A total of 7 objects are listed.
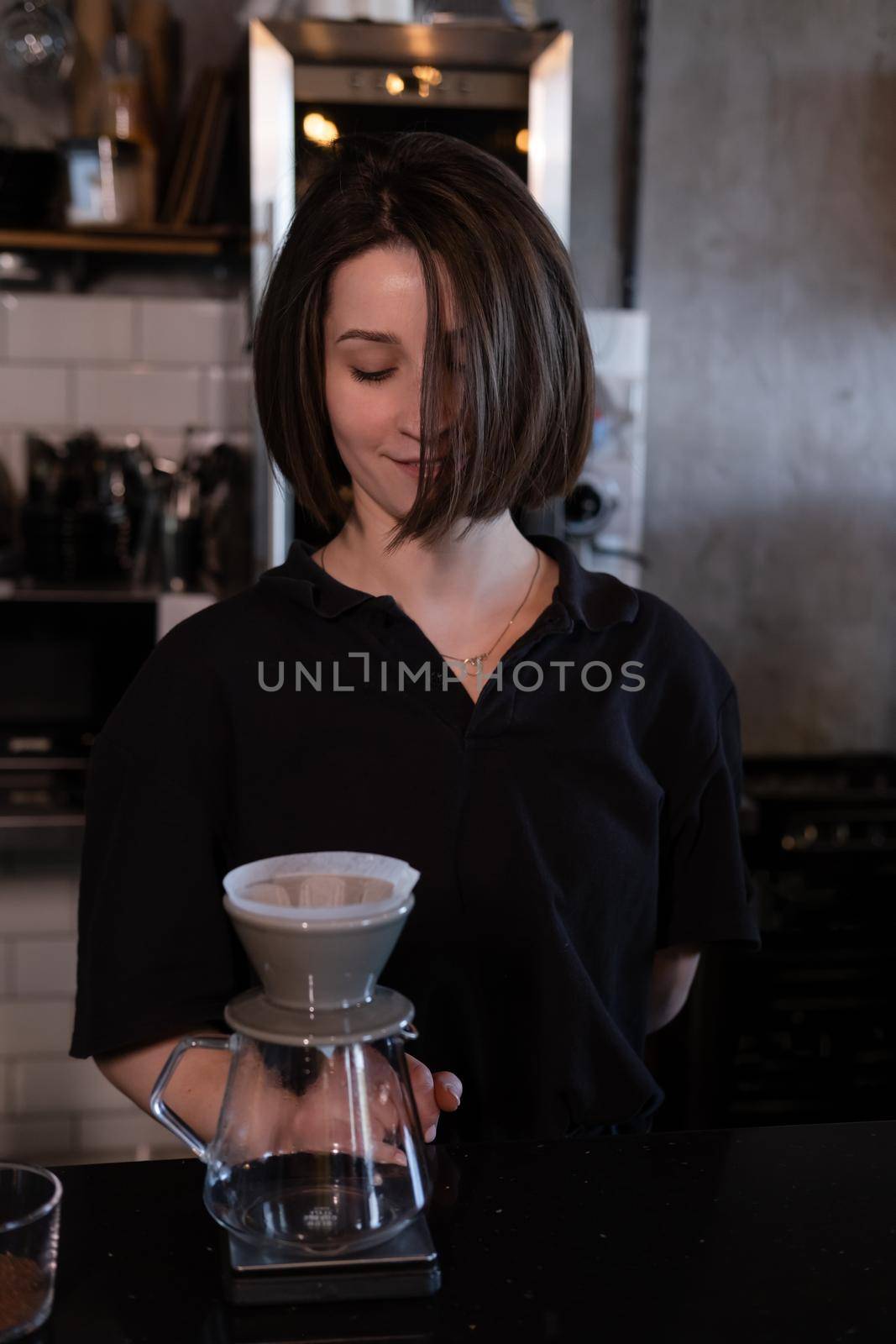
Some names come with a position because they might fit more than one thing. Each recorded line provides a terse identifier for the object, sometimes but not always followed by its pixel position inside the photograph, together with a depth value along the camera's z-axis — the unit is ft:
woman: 3.79
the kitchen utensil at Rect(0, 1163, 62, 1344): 2.54
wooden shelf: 9.12
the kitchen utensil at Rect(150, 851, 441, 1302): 2.60
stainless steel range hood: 8.02
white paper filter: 2.64
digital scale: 2.64
